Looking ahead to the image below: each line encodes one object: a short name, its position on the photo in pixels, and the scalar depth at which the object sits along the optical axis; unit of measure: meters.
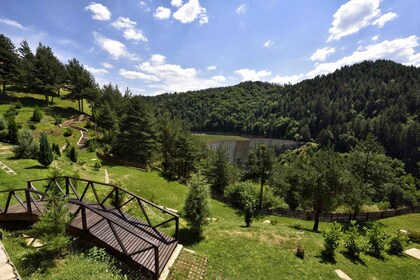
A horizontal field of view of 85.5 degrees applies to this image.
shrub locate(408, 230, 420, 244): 18.37
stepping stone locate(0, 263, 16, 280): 6.54
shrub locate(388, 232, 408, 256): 15.31
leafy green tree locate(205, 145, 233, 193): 41.16
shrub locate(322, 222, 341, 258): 13.50
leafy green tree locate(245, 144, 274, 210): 30.81
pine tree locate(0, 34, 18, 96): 46.09
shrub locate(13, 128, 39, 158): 23.06
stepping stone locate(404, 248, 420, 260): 15.35
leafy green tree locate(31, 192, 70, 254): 7.96
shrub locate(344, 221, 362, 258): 13.93
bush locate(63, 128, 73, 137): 40.28
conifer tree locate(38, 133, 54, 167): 20.88
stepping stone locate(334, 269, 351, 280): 11.70
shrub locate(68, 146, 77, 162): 27.91
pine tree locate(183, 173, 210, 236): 14.05
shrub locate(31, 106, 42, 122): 41.34
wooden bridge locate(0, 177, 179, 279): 8.75
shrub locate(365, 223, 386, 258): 14.64
